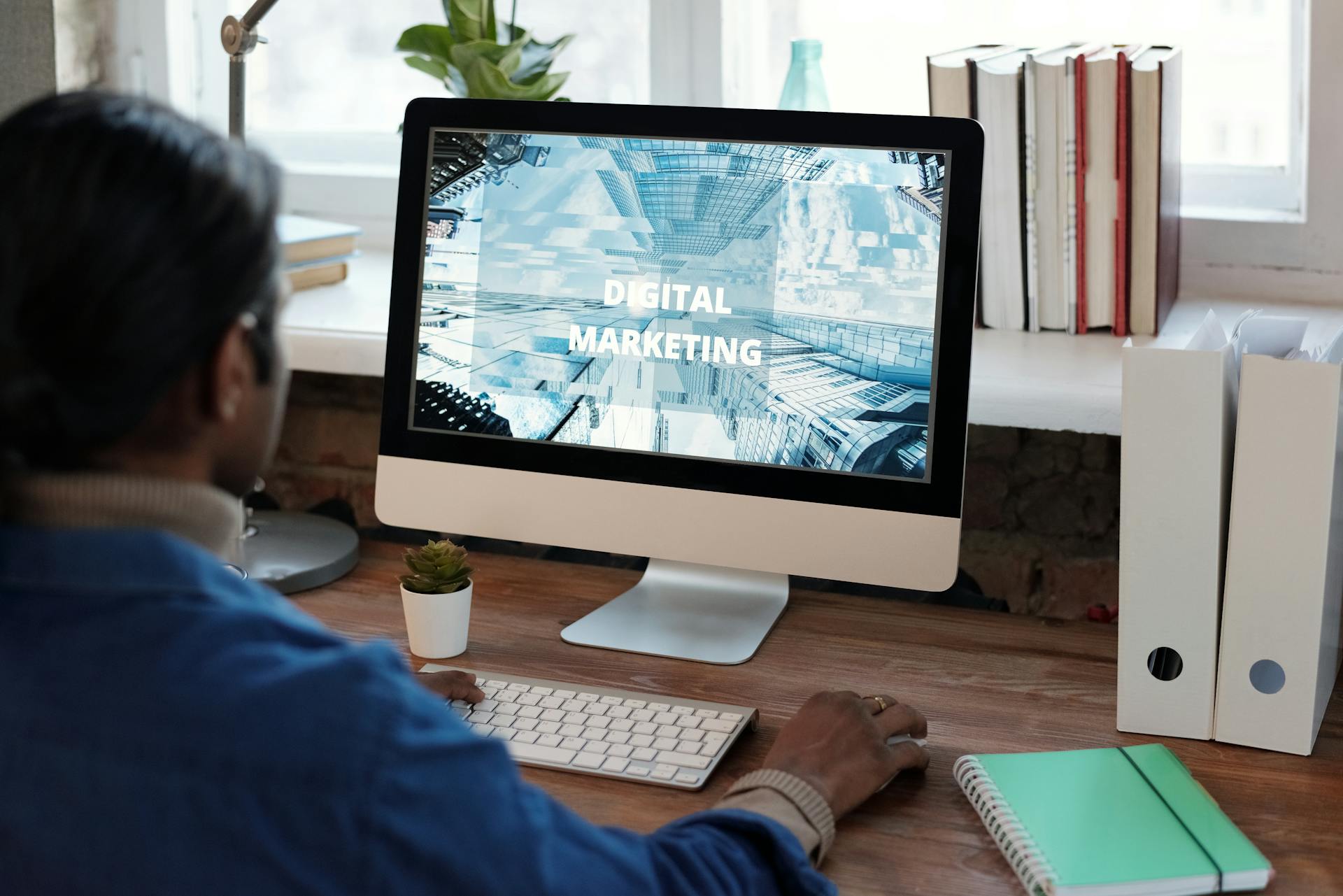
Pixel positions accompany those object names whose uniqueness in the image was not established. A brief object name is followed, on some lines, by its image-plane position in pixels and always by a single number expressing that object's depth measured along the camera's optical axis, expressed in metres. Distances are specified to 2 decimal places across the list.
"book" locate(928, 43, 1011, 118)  1.45
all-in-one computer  1.16
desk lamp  1.40
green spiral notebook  0.85
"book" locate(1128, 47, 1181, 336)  1.40
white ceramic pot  1.21
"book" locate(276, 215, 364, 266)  1.75
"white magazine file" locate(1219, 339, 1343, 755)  0.99
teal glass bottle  1.62
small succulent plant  1.20
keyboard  1.01
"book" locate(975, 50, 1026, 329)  1.44
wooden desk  0.91
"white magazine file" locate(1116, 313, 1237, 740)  1.01
